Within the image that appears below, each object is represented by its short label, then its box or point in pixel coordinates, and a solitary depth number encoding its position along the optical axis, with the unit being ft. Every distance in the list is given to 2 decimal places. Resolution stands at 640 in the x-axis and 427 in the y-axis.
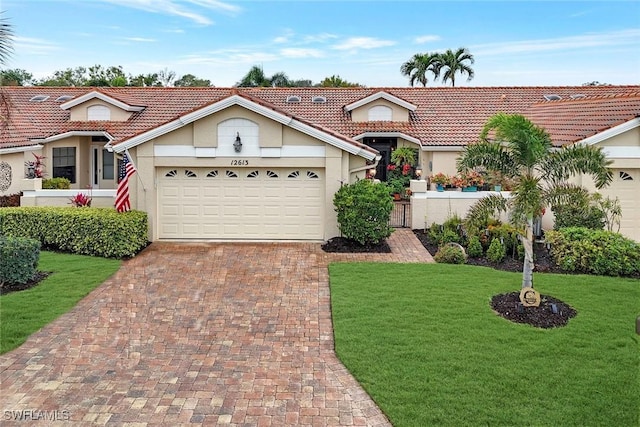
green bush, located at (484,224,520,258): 52.03
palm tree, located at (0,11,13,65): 36.73
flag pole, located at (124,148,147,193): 56.53
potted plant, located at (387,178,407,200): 82.53
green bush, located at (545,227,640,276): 46.03
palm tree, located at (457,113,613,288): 36.06
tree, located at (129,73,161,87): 175.70
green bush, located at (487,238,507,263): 50.55
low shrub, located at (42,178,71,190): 73.26
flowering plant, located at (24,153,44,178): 67.62
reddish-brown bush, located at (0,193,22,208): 67.72
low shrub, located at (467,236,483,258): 51.96
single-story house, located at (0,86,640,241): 56.29
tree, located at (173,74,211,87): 201.46
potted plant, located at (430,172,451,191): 64.08
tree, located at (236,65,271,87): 142.20
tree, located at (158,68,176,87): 189.98
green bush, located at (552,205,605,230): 53.62
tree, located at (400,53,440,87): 148.66
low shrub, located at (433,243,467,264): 49.78
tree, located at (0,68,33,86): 208.58
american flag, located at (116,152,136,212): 53.88
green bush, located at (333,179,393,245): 53.52
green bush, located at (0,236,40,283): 40.60
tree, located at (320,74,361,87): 163.02
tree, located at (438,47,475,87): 146.72
